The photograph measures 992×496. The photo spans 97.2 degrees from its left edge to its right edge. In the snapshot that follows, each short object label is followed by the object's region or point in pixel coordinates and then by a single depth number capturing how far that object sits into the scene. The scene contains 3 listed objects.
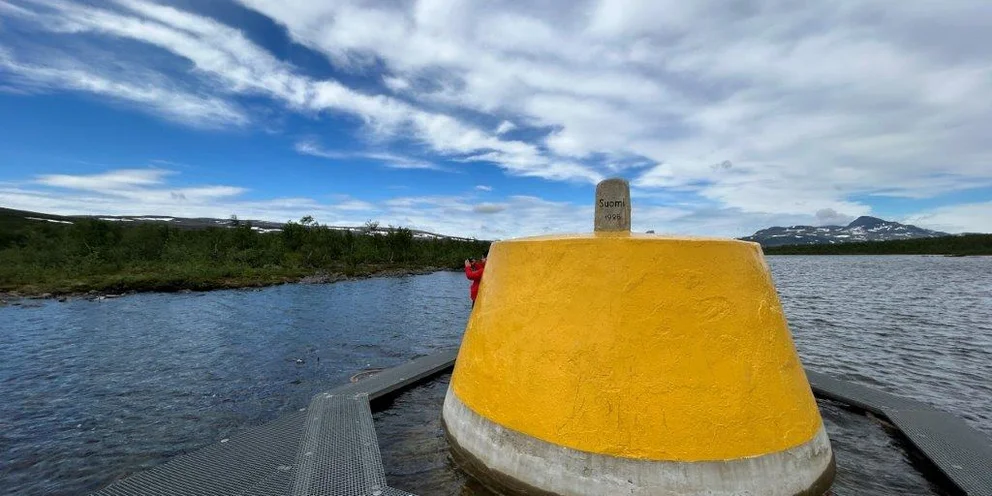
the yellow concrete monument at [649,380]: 5.19
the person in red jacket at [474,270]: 12.41
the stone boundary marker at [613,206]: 6.63
